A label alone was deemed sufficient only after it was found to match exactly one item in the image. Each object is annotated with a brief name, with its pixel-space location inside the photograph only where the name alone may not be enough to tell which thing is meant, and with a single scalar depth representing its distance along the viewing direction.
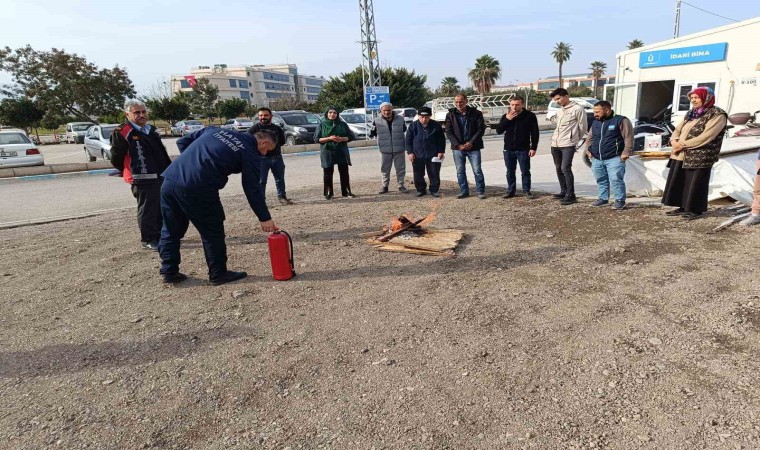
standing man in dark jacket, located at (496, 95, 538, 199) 7.27
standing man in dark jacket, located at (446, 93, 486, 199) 7.55
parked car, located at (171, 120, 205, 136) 32.72
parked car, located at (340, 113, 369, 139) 22.50
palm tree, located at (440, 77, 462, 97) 73.85
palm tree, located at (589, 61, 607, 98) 80.00
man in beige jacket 6.75
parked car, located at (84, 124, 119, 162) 16.25
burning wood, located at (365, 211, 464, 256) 5.16
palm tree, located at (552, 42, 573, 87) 74.62
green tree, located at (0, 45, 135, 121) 38.22
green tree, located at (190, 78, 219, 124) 54.93
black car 20.48
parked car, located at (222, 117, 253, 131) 27.83
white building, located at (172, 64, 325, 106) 108.81
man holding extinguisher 4.04
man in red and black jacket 5.20
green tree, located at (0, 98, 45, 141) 36.25
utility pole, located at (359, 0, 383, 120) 19.55
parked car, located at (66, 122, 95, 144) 32.97
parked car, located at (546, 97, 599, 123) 23.66
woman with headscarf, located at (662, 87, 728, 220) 5.48
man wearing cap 7.96
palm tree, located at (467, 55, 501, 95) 58.19
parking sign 19.44
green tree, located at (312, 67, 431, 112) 43.66
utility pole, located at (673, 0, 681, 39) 29.59
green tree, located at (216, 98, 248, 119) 52.09
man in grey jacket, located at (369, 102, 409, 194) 8.35
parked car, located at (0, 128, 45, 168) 13.90
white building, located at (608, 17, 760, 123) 13.86
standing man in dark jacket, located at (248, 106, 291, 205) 7.58
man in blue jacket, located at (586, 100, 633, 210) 6.26
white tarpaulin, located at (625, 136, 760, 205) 6.21
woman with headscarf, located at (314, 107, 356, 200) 8.17
